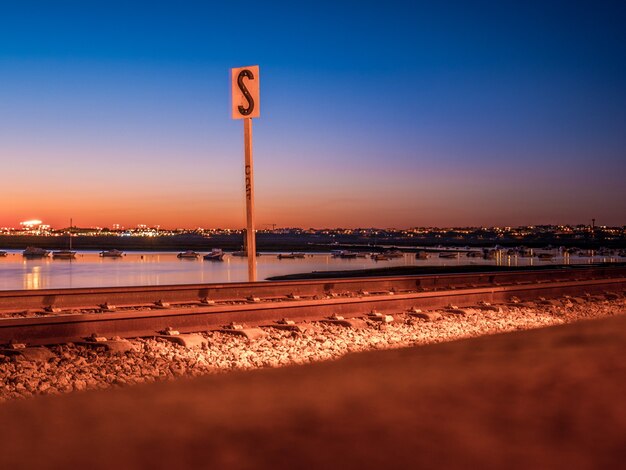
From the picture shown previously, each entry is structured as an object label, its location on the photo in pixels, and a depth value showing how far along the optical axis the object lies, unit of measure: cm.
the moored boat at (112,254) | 8763
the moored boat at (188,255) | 8544
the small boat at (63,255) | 8356
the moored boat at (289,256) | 8751
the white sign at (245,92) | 1800
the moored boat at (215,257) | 7993
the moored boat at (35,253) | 9551
